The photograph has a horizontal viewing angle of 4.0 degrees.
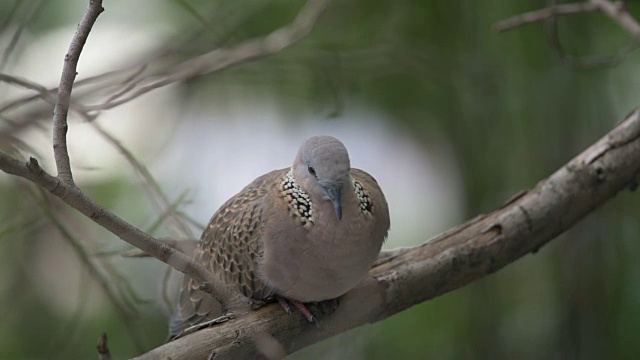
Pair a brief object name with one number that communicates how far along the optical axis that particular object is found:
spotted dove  6.04
